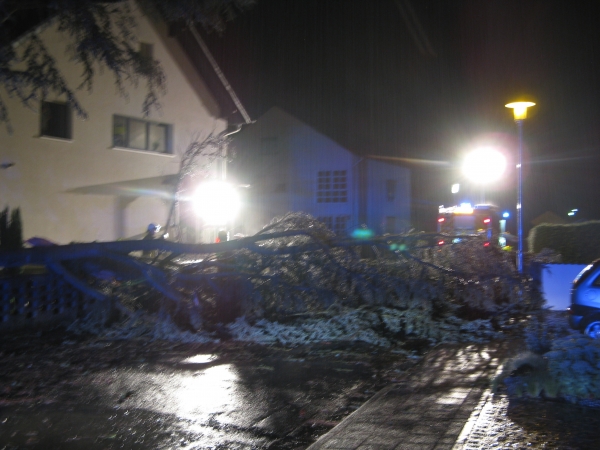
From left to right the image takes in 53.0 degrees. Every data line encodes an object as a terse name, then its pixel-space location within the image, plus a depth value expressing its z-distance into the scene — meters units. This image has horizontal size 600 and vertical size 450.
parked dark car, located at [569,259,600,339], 8.60
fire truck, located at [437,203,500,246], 25.02
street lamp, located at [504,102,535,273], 12.48
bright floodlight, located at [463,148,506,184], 21.42
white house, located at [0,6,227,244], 15.17
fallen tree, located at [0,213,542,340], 9.70
